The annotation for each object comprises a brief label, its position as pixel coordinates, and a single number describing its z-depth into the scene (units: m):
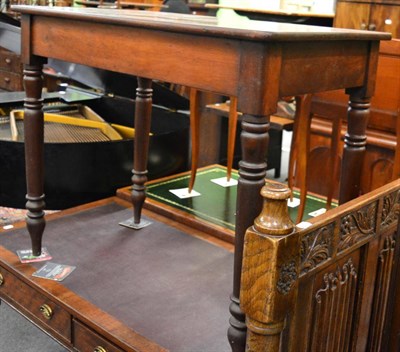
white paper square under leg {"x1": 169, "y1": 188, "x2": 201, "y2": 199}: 2.89
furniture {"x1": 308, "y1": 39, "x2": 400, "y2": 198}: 2.91
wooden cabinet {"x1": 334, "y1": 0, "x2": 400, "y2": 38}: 3.36
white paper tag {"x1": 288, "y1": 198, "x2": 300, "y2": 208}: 2.84
